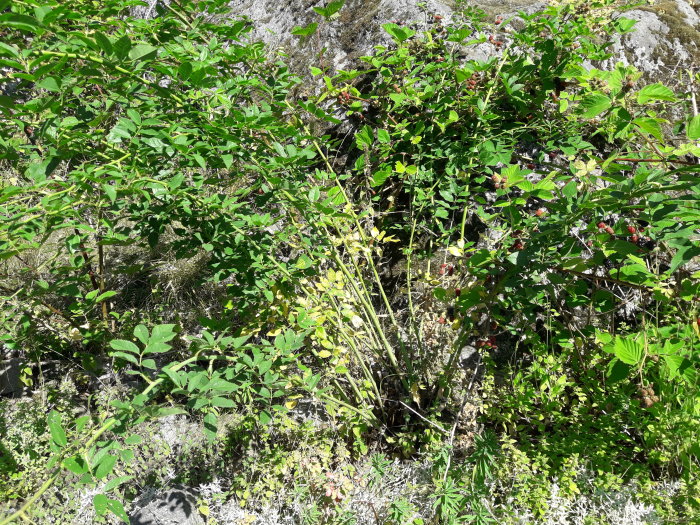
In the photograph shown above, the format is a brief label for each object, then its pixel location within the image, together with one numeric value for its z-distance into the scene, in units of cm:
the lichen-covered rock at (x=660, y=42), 340
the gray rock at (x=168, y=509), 204
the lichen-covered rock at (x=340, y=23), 345
